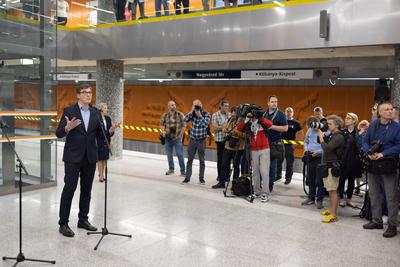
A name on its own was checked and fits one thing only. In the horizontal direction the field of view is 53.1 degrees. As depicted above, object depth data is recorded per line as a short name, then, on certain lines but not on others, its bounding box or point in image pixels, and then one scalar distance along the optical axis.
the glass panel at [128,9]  8.55
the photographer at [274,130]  6.81
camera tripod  6.58
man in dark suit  4.45
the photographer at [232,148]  7.06
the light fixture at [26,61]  7.05
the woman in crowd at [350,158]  5.77
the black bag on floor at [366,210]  5.60
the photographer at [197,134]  7.73
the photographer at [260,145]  6.49
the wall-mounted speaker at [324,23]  6.82
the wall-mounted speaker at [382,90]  6.63
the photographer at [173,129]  8.45
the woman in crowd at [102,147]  7.10
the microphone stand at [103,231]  4.54
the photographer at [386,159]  4.86
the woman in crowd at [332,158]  5.38
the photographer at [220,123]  7.66
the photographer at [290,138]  8.07
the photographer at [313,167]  6.23
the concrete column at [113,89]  10.70
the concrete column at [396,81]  6.52
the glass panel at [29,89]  6.70
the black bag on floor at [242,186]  6.76
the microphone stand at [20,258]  3.78
